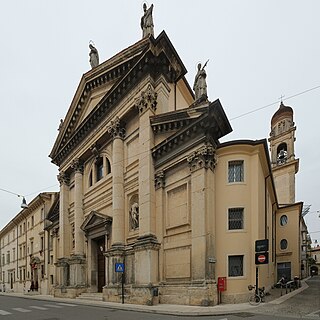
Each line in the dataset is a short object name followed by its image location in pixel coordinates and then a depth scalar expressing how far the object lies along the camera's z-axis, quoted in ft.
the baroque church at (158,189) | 59.21
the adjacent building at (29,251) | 138.62
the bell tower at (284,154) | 153.69
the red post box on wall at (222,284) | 56.54
